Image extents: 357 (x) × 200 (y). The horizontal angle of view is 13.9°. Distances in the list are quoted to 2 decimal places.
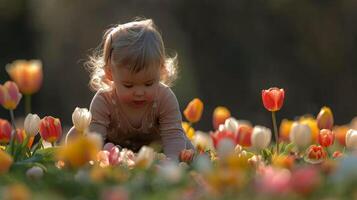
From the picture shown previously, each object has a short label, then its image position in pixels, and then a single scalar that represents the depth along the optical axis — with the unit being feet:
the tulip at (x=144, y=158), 12.46
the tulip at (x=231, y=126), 18.12
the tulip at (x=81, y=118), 16.99
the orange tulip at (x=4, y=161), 12.39
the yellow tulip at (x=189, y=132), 21.57
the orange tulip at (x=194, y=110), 20.15
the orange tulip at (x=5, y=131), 17.14
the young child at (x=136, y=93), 17.82
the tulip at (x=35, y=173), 12.99
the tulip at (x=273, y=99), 17.07
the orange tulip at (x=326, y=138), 17.07
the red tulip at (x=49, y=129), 16.92
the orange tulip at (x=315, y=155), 15.47
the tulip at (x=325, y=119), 19.41
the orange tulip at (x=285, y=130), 21.03
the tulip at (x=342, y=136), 19.81
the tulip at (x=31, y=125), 16.80
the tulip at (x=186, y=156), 15.65
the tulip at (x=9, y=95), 15.75
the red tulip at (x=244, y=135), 17.81
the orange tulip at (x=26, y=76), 15.52
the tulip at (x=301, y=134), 15.10
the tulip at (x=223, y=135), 17.25
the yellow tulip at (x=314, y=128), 18.33
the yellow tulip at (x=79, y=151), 10.19
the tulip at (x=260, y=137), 15.88
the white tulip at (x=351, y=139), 17.03
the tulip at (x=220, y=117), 21.19
